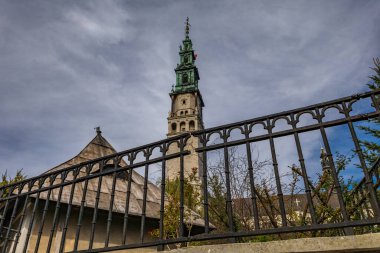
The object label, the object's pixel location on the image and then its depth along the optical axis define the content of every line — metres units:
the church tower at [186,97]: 51.31
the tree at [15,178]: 11.71
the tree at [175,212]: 7.94
